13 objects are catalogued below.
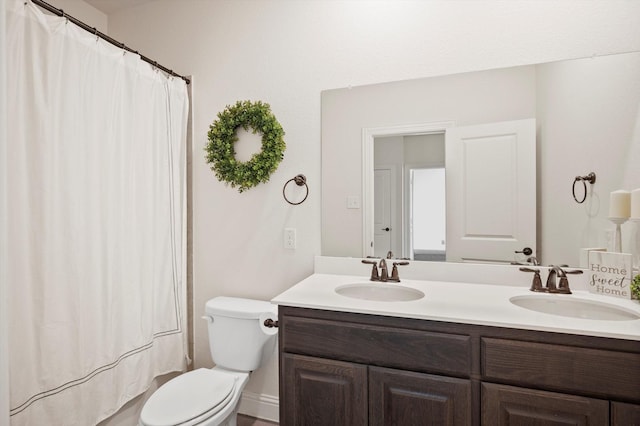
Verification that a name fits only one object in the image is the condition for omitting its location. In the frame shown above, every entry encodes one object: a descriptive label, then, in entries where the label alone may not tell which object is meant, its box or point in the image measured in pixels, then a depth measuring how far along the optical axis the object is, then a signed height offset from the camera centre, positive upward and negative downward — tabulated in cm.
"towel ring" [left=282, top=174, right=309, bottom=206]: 202 +19
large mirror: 150 +44
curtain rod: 142 +87
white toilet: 143 -82
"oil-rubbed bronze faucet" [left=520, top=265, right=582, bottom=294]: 149 -31
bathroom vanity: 109 -54
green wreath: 203 +41
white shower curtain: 136 -5
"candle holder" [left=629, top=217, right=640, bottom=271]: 144 -16
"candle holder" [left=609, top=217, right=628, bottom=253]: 146 -10
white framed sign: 138 -26
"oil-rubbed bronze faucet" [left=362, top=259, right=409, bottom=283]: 175 -32
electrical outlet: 206 -15
